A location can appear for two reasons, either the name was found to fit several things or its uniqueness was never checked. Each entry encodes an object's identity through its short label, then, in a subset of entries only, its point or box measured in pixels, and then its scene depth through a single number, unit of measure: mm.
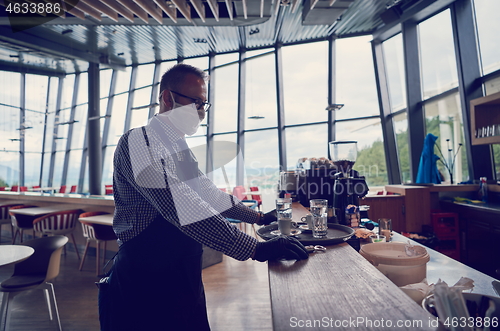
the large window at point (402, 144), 6393
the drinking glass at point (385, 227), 1646
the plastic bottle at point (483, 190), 4059
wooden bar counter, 648
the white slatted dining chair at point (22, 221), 5012
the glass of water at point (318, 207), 1277
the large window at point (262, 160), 7953
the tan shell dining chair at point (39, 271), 2279
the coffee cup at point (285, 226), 1309
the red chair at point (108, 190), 8867
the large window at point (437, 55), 5105
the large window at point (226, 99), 8312
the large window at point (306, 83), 7488
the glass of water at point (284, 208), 1385
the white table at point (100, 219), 3909
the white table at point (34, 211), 4773
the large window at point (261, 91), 7918
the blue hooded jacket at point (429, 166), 4703
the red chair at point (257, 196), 7399
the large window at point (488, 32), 4192
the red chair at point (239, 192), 7123
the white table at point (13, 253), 2039
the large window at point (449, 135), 4957
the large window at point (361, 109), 7066
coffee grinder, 1650
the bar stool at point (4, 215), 5598
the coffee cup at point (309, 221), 1410
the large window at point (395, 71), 6457
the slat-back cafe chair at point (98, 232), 4070
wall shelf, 3965
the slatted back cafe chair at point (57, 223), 4438
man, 967
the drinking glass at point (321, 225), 1291
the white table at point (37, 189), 9359
